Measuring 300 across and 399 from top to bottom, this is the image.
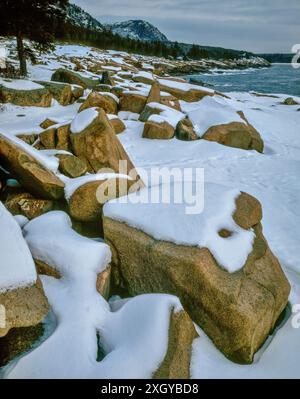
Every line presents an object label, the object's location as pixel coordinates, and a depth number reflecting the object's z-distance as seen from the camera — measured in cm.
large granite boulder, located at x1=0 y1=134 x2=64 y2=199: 458
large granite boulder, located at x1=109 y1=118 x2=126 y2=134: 1112
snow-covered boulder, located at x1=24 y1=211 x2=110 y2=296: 360
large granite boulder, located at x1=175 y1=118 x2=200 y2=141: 1087
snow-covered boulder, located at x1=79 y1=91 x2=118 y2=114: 1181
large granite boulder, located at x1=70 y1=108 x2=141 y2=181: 641
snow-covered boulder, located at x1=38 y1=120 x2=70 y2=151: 761
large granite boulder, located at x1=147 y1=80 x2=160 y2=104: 1287
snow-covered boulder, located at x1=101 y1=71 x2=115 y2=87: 1608
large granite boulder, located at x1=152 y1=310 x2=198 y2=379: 260
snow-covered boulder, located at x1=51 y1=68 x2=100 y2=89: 1633
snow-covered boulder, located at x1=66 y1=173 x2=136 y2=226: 477
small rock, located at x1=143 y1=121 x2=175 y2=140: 1086
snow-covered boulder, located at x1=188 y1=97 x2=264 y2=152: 1068
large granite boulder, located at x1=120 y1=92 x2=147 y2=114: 1316
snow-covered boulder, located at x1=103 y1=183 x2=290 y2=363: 321
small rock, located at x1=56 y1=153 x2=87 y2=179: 561
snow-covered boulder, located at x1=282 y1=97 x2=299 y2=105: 2049
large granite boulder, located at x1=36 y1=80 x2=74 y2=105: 1337
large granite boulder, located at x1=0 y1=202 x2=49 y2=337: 267
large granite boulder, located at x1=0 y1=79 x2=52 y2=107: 1230
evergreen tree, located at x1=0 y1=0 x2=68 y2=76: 1407
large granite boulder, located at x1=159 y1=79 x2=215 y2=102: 1648
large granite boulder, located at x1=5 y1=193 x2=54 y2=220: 494
